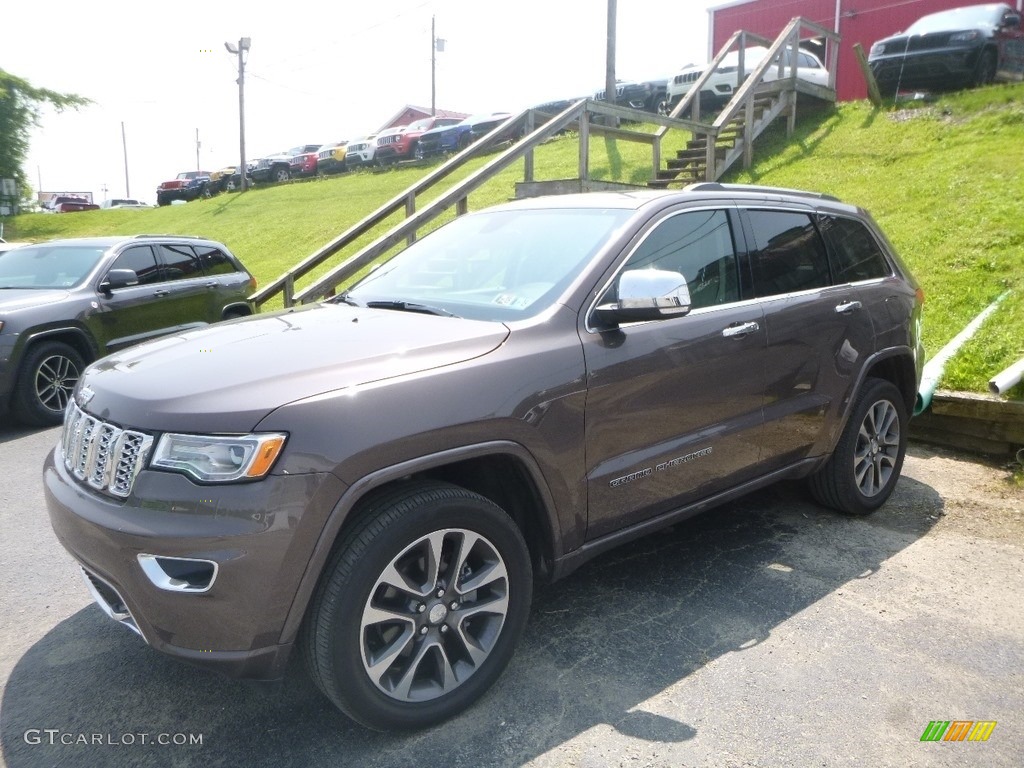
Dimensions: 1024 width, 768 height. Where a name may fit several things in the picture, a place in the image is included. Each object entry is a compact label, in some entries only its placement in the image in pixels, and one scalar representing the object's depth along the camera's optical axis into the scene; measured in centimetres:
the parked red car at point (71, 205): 4222
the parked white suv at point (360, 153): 2775
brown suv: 238
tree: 3597
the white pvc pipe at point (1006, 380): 523
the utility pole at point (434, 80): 5044
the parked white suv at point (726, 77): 1587
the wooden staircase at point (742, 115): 1250
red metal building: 2305
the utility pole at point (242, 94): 3075
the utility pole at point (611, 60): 1894
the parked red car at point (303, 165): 3039
